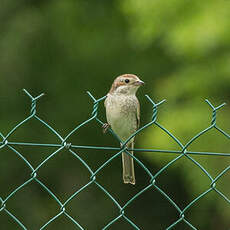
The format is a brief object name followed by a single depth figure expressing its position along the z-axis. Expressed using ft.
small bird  32.76
